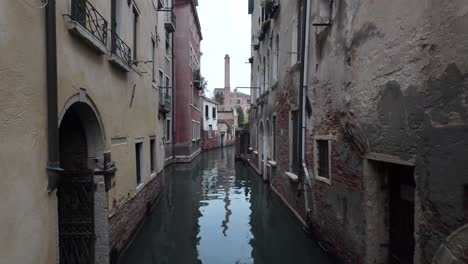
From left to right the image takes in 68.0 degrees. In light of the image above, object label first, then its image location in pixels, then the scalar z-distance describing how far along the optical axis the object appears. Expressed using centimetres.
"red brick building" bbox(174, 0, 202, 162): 2078
